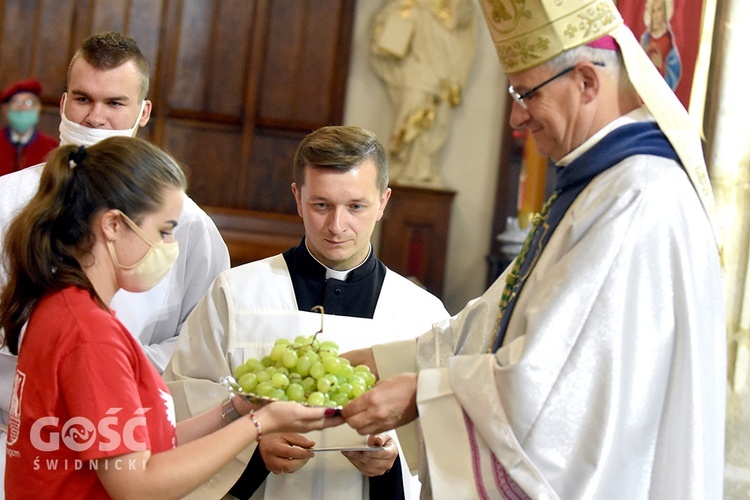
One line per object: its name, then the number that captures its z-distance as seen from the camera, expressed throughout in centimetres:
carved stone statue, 789
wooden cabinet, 795
